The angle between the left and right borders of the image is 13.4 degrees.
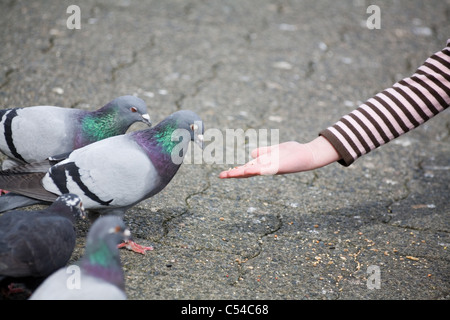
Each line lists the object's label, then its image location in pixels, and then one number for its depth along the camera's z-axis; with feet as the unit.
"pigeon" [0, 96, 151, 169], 9.92
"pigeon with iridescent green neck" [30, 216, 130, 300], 9.11
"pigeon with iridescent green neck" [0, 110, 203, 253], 9.65
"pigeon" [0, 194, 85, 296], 9.20
